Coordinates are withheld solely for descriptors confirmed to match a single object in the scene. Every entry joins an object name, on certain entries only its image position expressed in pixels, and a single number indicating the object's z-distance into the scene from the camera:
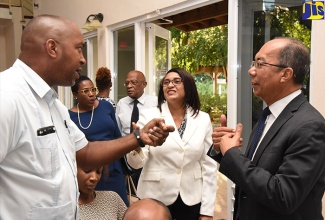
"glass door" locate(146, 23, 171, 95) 5.43
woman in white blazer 2.25
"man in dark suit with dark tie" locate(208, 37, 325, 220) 1.39
